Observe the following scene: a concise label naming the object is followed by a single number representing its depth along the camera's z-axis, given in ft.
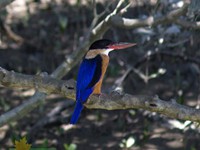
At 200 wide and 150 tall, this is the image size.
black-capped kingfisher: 24.54
